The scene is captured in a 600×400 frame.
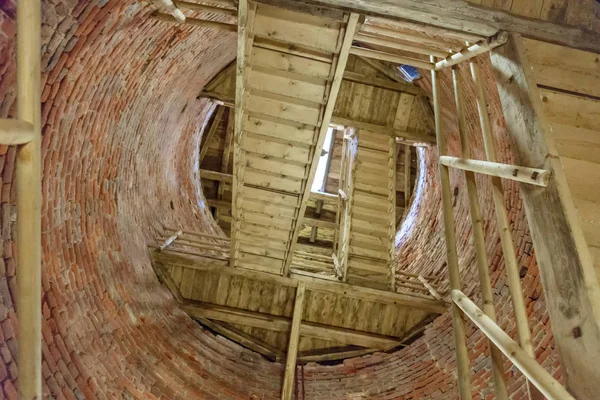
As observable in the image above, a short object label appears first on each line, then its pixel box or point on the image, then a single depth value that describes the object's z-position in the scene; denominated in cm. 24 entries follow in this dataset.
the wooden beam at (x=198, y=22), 392
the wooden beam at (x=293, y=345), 548
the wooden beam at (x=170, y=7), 341
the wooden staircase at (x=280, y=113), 369
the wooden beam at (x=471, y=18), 302
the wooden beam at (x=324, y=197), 1159
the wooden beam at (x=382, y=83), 853
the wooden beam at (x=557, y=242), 197
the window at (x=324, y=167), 1274
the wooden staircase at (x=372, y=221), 666
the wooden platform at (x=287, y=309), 628
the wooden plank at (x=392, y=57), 400
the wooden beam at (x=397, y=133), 820
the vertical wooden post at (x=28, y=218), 176
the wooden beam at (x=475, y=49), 303
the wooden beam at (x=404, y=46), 372
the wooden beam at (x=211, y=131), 1088
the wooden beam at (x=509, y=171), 231
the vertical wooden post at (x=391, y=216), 665
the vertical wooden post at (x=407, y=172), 1135
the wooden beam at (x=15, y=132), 166
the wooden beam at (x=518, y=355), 181
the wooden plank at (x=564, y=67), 288
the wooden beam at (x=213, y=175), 1054
